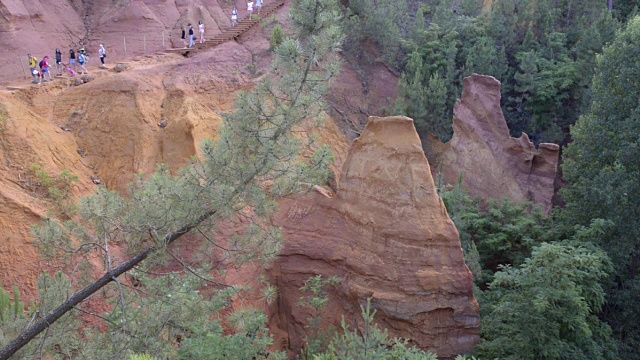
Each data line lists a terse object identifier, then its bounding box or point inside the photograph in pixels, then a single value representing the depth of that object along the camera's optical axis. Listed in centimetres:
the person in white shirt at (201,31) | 2323
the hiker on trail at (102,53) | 2093
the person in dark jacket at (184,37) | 2316
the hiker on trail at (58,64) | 1947
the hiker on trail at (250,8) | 2549
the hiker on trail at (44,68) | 1870
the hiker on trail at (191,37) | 2290
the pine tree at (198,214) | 870
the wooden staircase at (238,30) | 2292
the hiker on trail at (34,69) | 1856
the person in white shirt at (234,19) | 2522
